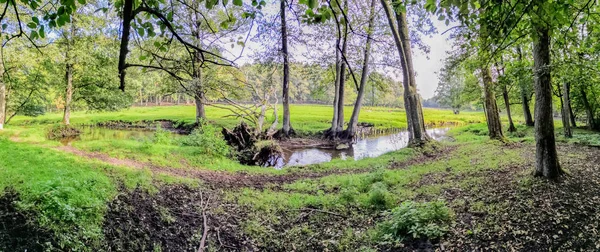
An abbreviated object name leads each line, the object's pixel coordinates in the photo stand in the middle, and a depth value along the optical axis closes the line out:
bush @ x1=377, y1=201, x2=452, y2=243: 4.39
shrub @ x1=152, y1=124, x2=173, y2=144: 12.96
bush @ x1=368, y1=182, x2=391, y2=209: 6.17
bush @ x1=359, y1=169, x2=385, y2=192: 7.65
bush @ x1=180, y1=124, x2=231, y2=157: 11.69
